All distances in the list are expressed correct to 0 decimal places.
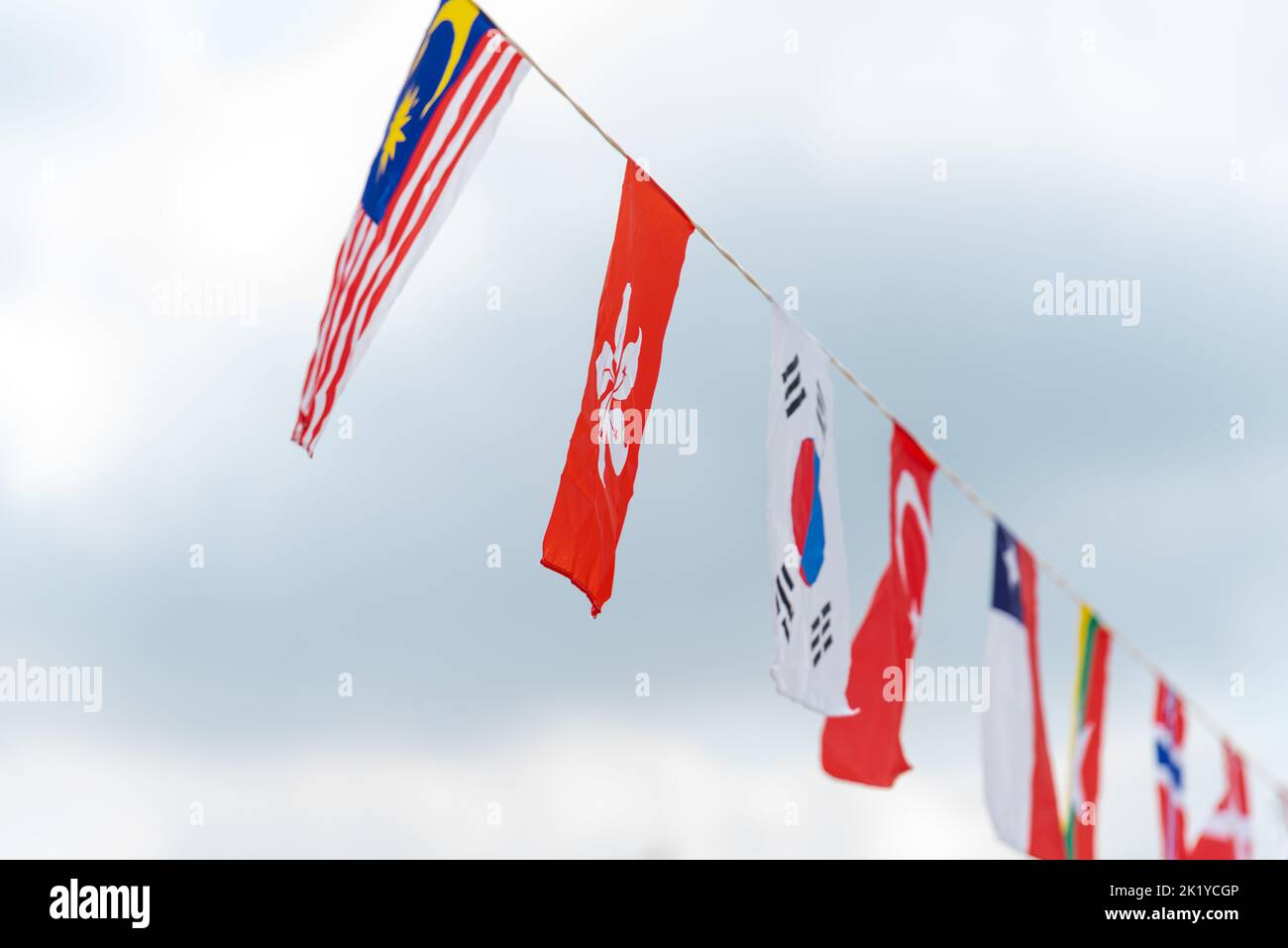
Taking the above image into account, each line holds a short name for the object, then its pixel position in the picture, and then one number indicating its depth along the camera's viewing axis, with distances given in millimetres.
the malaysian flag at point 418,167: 7742
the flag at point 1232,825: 11930
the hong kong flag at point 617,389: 7930
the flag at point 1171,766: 11305
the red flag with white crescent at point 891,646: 8836
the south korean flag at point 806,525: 8289
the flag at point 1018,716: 9398
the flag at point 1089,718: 10070
